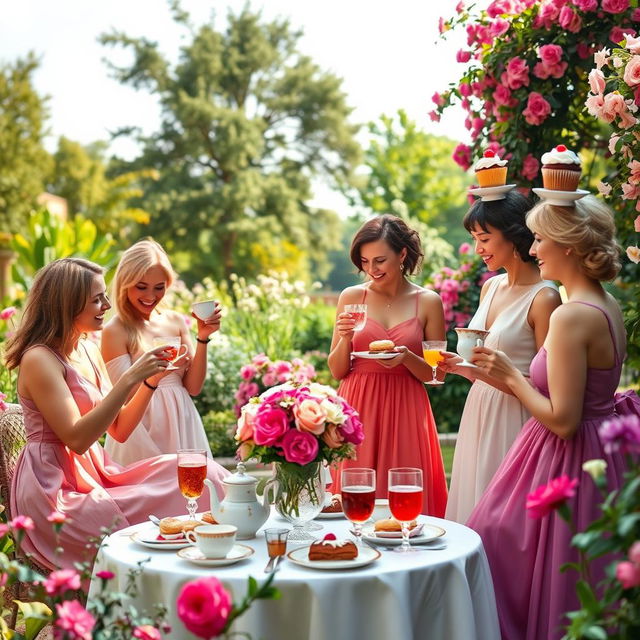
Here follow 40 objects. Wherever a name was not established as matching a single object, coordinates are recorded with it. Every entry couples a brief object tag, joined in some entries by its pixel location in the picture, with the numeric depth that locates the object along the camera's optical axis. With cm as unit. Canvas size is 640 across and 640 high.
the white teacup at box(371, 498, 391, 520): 304
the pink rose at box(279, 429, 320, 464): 265
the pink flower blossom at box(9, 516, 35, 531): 209
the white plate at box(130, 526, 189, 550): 273
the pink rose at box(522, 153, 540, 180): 514
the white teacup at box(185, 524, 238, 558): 254
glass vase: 277
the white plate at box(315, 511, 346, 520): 314
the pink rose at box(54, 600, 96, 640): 186
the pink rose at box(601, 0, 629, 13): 461
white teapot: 284
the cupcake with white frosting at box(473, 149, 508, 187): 389
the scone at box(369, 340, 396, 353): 398
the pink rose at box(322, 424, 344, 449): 269
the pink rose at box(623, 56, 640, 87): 379
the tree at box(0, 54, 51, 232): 2883
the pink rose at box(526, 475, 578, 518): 191
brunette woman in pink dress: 346
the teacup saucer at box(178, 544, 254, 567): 252
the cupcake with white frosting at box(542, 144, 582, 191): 321
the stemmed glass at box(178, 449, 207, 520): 283
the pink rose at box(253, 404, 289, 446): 266
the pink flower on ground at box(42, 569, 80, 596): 194
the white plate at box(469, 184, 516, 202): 384
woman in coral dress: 425
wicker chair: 352
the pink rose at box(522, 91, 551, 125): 499
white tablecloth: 240
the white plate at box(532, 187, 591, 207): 314
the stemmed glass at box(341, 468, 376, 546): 264
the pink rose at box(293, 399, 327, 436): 264
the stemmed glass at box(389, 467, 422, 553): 260
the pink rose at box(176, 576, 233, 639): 186
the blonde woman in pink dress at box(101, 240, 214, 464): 434
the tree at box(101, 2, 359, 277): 3406
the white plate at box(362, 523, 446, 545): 274
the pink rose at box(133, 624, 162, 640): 204
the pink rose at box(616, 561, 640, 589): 161
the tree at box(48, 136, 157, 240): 3422
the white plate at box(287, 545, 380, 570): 247
